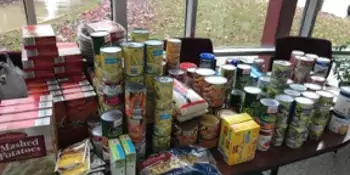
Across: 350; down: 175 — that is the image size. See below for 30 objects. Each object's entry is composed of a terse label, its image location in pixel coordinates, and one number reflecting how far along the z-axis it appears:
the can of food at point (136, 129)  0.90
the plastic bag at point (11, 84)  1.10
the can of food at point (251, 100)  1.05
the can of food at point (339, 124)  1.17
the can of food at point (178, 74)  1.15
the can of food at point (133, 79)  0.96
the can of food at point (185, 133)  1.00
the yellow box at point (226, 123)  0.99
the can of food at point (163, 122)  0.94
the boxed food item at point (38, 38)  1.15
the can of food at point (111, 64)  0.91
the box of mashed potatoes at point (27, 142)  0.81
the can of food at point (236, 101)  1.15
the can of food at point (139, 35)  1.13
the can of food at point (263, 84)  1.15
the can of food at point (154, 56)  0.97
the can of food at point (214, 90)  1.04
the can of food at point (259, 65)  1.35
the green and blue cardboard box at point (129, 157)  0.81
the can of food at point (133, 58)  0.93
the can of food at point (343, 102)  1.12
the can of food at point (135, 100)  0.88
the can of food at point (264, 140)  1.03
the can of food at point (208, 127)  1.01
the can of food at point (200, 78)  1.10
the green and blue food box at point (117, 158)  0.80
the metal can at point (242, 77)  1.17
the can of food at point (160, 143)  0.98
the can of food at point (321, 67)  1.35
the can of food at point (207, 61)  1.29
